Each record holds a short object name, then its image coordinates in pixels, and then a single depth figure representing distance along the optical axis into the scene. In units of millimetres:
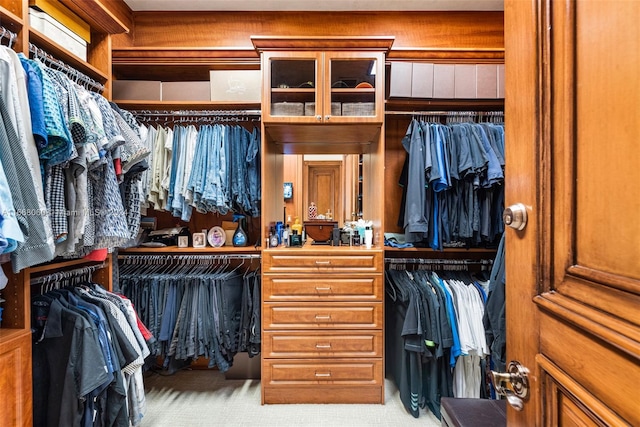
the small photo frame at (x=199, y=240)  2186
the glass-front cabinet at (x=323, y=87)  1895
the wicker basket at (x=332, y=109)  1939
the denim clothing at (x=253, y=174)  2021
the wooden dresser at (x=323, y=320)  1877
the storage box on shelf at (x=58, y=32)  1347
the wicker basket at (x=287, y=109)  1940
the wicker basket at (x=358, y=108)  1926
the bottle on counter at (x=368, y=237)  1994
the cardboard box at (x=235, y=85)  2082
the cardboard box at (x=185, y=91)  2096
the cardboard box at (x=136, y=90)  2088
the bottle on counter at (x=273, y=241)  2000
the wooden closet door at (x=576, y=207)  385
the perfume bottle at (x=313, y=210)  2400
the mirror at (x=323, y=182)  2377
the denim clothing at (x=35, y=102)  1075
